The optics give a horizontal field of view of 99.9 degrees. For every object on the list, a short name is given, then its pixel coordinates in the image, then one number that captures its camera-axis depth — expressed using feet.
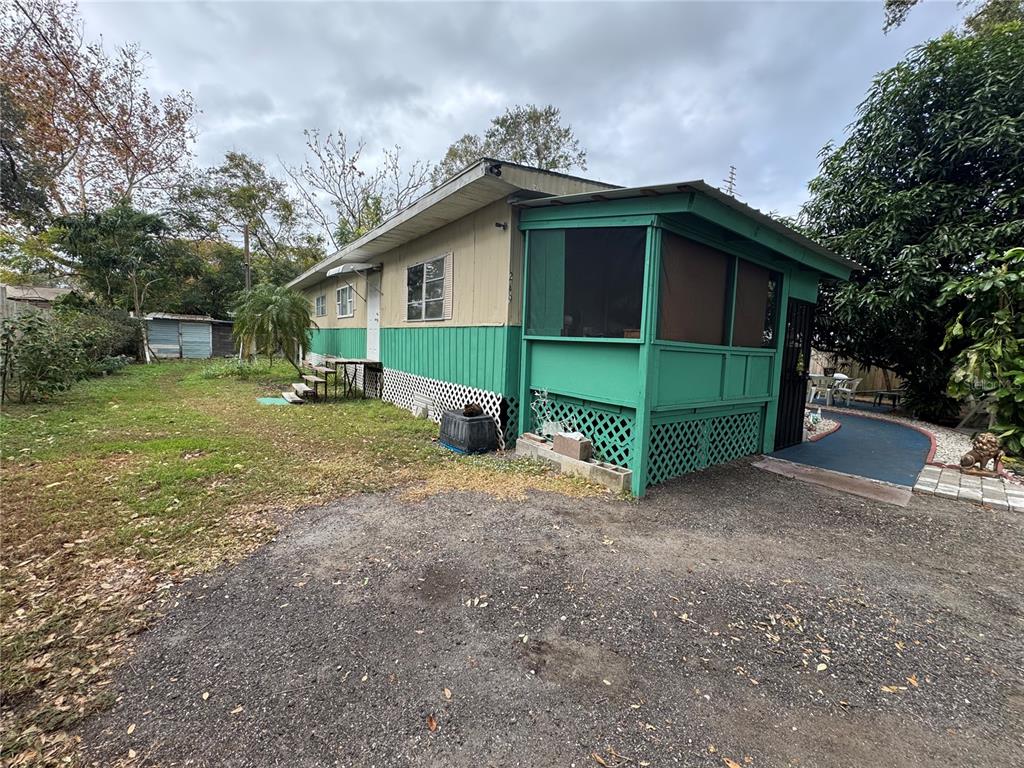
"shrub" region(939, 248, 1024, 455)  17.98
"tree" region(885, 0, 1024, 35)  32.19
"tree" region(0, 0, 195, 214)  39.37
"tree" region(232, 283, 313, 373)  35.25
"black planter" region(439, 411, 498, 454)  17.16
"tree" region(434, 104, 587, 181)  68.69
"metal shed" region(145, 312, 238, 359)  59.47
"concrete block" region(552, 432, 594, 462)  14.79
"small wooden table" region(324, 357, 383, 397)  30.99
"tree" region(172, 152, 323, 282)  72.02
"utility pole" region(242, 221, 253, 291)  72.02
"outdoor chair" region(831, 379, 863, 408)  37.94
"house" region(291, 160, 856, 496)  13.64
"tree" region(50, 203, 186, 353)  48.62
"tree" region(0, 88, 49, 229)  40.32
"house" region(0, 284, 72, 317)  47.32
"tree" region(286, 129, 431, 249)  71.41
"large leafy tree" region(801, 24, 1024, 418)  23.63
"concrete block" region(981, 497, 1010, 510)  13.43
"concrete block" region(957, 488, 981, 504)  13.93
